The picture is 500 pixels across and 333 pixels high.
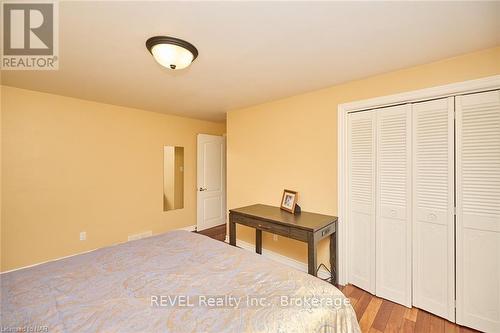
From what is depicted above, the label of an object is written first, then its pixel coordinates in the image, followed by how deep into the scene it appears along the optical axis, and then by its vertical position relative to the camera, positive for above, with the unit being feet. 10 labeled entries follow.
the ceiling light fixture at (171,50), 5.24 +2.81
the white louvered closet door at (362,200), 7.89 -1.28
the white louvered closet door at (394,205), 7.15 -1.32
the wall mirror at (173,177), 13.79 -0.76
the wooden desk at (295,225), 7.39 -2.22
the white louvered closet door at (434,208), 6.43 -1.29
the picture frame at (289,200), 9.48 -1.53
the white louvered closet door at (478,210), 5.83 -1.22
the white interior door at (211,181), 15.05 -1.13
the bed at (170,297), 3.46 -2.41
